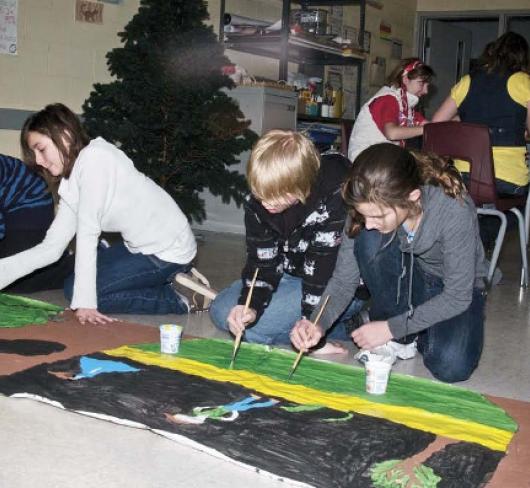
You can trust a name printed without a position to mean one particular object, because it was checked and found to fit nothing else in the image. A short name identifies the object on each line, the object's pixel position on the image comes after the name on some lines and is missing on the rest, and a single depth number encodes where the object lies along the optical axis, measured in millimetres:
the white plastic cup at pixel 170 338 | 2371
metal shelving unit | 5738
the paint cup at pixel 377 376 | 2104
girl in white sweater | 2799
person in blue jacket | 3340
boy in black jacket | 2191
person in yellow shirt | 4020
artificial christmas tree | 4516
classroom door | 9023
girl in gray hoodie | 2082
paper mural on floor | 1639
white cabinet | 5566
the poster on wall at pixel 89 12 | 4676
